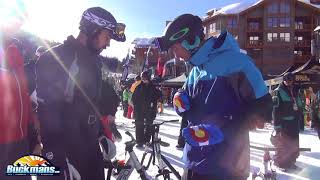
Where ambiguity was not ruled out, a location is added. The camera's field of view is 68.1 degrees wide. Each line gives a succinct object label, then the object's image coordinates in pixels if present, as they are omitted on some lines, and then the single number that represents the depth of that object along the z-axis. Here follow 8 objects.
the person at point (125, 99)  13.49
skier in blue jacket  1.64
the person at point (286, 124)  4.85
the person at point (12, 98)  1.82
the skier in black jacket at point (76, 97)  1.79
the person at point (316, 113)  5.75
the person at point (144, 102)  6.68
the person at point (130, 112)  12.20
